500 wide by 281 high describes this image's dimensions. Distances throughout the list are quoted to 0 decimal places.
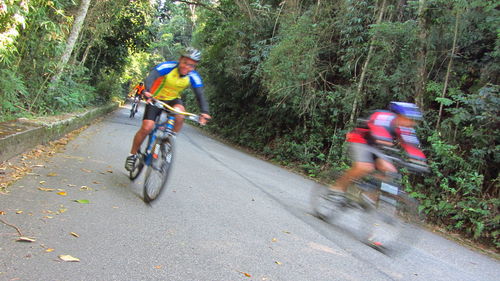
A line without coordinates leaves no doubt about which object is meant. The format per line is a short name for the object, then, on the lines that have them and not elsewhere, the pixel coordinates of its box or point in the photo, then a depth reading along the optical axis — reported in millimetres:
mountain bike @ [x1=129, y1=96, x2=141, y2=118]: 21103
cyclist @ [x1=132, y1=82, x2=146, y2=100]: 20016
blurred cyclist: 4605
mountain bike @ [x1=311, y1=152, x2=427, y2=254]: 4719
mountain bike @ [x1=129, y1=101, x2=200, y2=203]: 5055
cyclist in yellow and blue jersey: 5211
